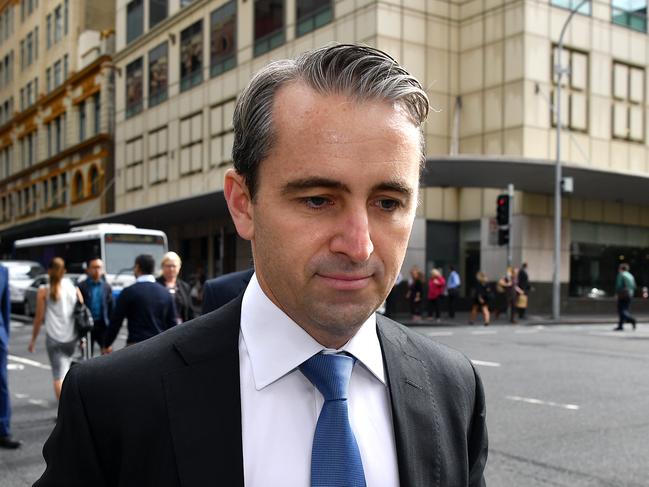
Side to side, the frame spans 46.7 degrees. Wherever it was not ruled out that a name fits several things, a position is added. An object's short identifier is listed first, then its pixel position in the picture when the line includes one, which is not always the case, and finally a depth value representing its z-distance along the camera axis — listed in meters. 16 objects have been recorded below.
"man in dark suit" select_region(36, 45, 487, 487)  1.41
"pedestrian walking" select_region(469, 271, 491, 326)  20.91
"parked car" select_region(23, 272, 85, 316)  22.45
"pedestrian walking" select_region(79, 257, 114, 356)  9.80
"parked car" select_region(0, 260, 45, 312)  24.14
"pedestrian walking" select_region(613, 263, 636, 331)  19.25
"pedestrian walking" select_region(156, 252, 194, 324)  7.74
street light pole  22.23
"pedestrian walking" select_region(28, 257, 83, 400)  7.89
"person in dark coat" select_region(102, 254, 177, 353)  7.16
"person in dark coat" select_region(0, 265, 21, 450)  6.28
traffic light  21.22
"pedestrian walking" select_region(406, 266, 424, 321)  21.75
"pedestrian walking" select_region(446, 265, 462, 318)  23.59
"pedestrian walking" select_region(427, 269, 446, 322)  21.80
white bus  21.67
